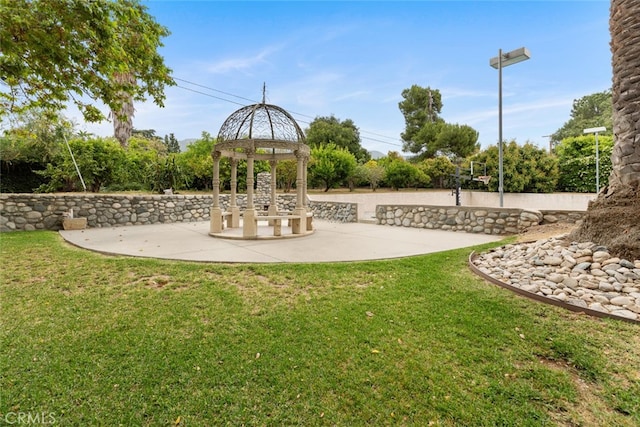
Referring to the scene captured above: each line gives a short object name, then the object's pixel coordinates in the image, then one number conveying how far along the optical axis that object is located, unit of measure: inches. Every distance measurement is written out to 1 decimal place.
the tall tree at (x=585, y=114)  1242.4
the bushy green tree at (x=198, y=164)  691.1
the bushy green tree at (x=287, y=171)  758.5
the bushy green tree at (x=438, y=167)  1027.0
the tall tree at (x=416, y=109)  1312.7
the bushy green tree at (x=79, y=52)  126.0
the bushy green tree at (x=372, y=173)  908.6
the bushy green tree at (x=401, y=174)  931.3
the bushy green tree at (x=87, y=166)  543.8
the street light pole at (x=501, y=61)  364.5
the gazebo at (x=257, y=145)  295.9
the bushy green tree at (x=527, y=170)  831.1
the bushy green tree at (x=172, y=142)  1412.4
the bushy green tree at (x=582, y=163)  761.9
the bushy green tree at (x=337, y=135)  1172.5
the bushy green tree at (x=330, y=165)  809.5
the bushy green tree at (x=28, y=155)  573.6
